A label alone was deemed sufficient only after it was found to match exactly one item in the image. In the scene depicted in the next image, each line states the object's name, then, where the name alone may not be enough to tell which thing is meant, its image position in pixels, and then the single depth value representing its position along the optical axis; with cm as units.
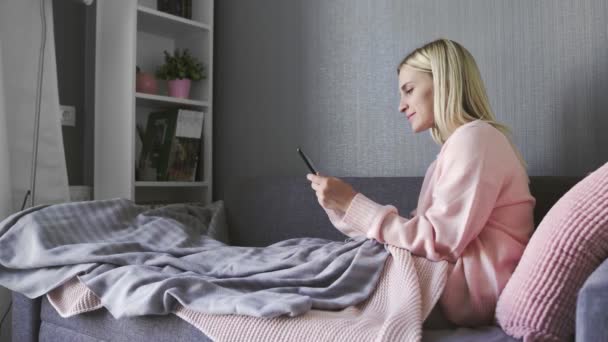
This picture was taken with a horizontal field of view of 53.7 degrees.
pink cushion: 93
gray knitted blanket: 122
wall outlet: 258
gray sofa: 80
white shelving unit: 248
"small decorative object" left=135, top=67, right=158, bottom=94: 258
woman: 115
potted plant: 265
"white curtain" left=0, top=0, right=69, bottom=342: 228
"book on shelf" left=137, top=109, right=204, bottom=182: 259
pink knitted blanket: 100
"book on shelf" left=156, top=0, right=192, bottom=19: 270
